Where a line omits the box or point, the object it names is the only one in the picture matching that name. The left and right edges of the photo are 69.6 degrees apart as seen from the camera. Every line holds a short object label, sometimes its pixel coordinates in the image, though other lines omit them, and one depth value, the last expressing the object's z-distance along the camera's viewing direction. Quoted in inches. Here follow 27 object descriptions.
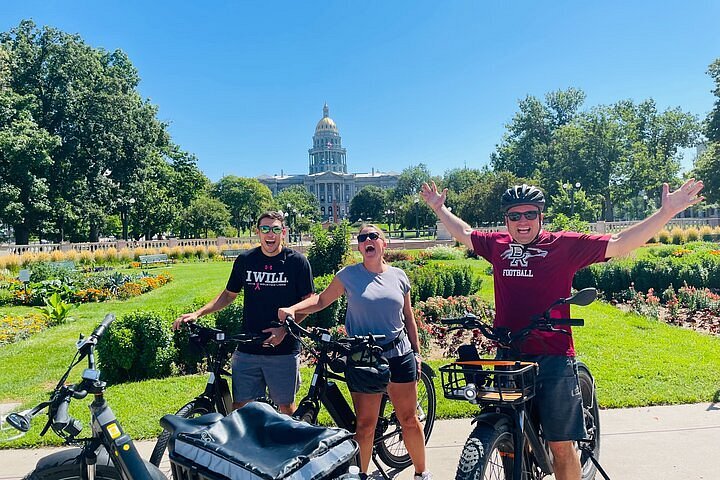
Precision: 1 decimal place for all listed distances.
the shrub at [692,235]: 1257.4
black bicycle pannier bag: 74.2
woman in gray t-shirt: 135.3
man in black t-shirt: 150.4
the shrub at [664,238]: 1245.1
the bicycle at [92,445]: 91.5
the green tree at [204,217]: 2117.4
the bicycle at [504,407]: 105.0
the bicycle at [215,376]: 137.3
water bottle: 79.0
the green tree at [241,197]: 3312.0
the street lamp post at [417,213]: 2407.7
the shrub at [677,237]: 1239.6
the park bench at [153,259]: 1112.2
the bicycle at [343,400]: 127.6
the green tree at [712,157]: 1560.0
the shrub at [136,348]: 257.6
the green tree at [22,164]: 1209.4
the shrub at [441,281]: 456.8
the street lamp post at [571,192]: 1534.2
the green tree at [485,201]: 1905.8
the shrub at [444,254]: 1037.2
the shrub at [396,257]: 828.2
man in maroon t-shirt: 117.3
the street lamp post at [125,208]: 1519.4
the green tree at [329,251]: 532.7
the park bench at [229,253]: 1340.3
